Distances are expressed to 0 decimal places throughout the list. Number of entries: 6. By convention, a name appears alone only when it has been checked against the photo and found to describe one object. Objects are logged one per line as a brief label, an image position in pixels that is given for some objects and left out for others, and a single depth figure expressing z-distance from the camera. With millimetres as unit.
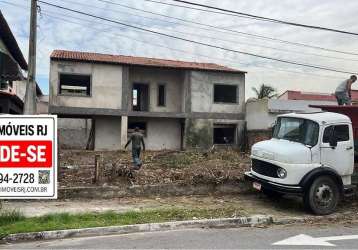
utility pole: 17922
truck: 11828
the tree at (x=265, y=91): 49353
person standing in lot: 17258
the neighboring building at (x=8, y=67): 20672
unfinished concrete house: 31281
